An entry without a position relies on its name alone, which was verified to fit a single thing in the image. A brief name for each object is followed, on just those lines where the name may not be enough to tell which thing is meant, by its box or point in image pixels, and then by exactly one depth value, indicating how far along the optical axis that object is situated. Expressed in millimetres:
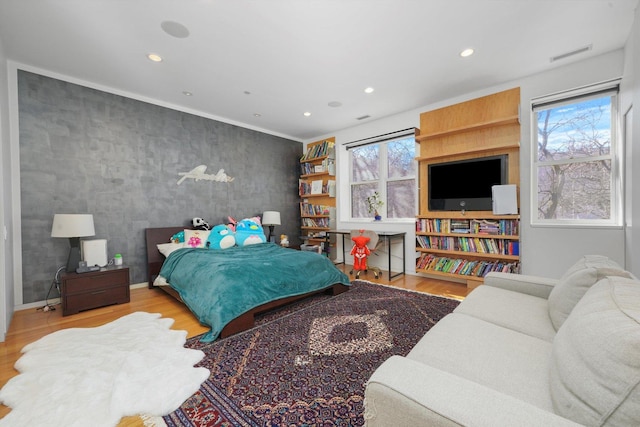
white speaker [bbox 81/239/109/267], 3021
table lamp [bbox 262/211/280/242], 4887
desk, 4051
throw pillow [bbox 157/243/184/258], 3641
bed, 2275
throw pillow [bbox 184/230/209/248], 3771
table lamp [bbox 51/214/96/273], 2783
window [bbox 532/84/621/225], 2875
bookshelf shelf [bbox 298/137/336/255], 5270
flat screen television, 3482
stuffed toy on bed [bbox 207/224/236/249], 3758
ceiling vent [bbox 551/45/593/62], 2699
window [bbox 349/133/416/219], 4492
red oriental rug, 1376
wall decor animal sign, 4120
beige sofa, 630
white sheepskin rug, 1376
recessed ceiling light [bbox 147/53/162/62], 2738
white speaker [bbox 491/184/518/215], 3271
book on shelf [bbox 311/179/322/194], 5422
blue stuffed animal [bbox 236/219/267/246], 3939
